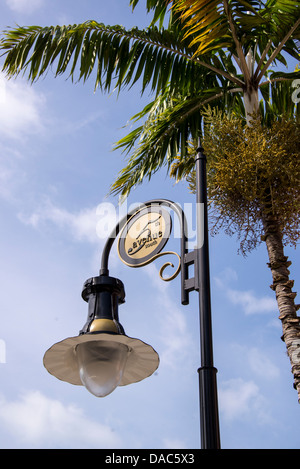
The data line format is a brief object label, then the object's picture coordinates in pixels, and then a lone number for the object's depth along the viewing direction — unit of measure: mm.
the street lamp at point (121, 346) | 2693
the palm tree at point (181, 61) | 6883
